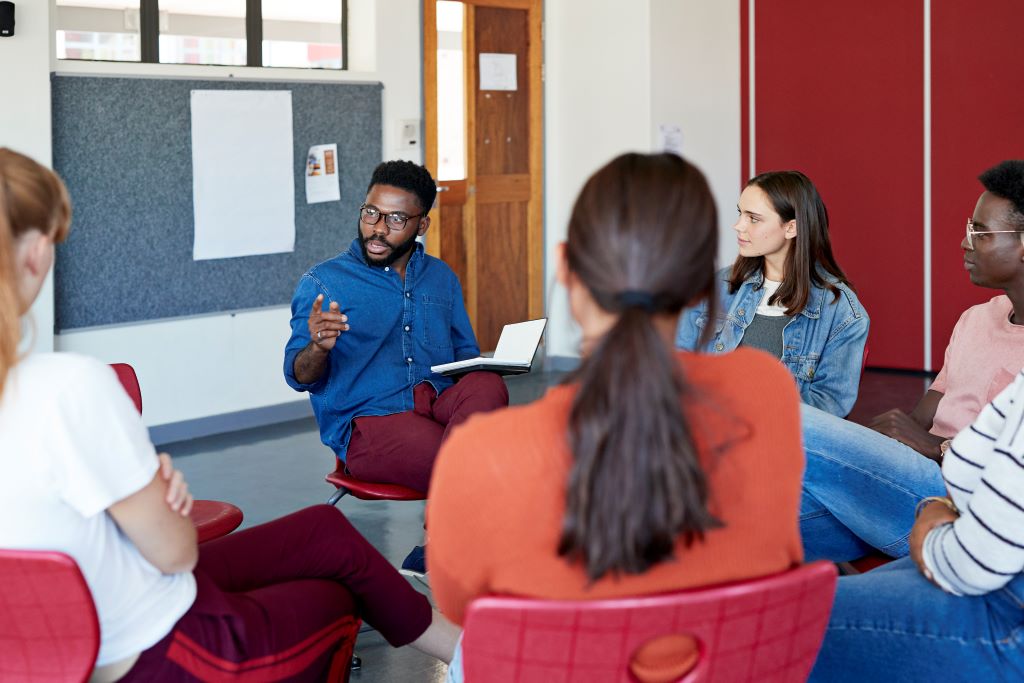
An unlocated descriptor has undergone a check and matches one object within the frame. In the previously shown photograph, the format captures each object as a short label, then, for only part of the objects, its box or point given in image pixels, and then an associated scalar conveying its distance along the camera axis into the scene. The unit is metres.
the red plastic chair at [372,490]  2.73
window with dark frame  4.52
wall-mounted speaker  4.10
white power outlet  5.56
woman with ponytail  1.18
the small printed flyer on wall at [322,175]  5.20
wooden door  5.93
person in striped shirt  1.46
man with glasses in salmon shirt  2.09
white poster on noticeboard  4.84
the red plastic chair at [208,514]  2.09
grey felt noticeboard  4.49
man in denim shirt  2.78
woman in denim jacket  2.78
